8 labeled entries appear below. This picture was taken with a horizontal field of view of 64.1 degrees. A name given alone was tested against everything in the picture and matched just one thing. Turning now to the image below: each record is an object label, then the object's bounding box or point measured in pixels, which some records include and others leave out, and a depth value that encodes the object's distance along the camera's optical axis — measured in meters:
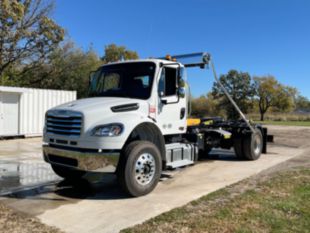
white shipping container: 11.41
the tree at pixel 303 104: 63.80
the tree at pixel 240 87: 44.72
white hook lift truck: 4.10
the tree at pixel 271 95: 46.38
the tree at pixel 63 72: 20.65
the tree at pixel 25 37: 16.40
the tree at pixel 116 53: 34.82
